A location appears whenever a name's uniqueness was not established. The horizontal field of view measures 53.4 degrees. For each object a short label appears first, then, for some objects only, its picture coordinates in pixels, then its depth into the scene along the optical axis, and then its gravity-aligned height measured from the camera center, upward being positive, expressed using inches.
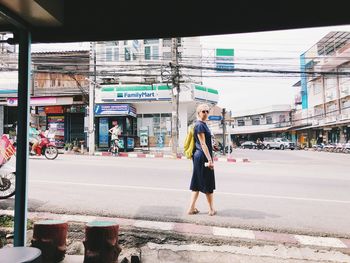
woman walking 206.1 -7.3
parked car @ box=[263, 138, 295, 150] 1853.1 +9.3
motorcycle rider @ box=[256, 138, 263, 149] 1945.1 +5.6
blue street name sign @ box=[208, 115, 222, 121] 893.5 +73.9
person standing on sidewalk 755.4 +18.4
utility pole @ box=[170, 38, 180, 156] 760.3 +130.2
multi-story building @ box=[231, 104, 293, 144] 2253.9 +157.6
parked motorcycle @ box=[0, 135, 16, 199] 248.8 -15.7
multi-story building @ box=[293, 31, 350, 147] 1466.5 +234.4
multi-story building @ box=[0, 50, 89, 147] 961.5 +151.2
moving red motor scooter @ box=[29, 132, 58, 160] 538.3 -0.3
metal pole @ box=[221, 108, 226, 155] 842.2 +61.8
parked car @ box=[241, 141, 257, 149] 2059.4 +6.6
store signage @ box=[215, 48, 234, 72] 676.7 +176.6
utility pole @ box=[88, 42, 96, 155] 808.3 +79.9
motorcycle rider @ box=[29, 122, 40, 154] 536.4 +16.9
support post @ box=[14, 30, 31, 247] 126.5 -0.3
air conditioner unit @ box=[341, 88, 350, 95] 1428.4 +224.3
